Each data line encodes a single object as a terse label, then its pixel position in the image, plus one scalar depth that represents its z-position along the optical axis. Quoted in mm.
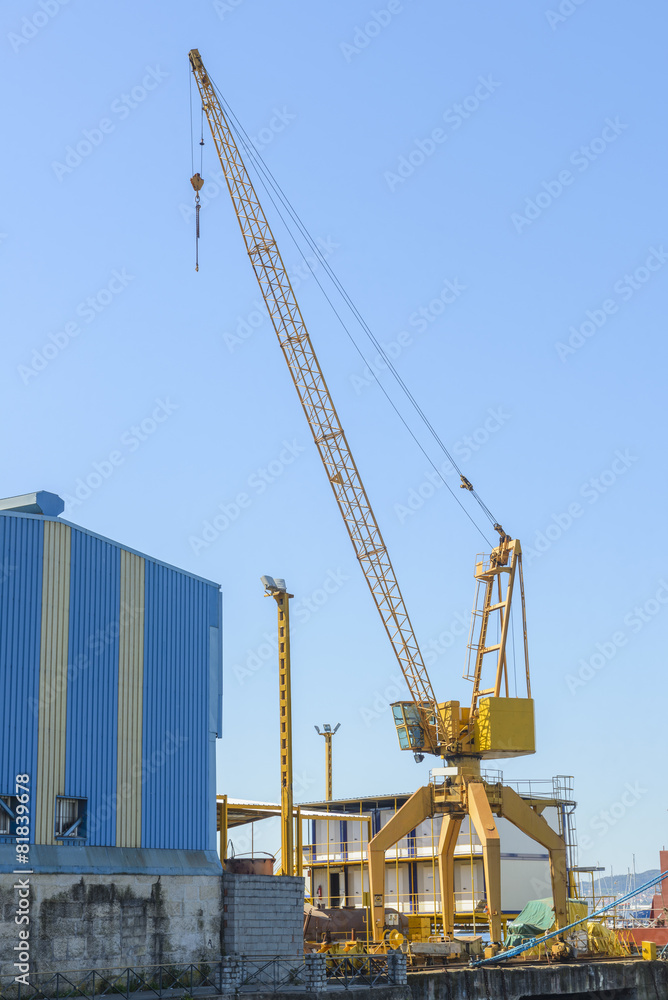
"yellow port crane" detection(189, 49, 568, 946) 55781
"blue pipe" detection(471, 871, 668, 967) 43094
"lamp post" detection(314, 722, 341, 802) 84331
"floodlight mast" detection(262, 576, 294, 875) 43656
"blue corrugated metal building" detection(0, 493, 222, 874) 30750
